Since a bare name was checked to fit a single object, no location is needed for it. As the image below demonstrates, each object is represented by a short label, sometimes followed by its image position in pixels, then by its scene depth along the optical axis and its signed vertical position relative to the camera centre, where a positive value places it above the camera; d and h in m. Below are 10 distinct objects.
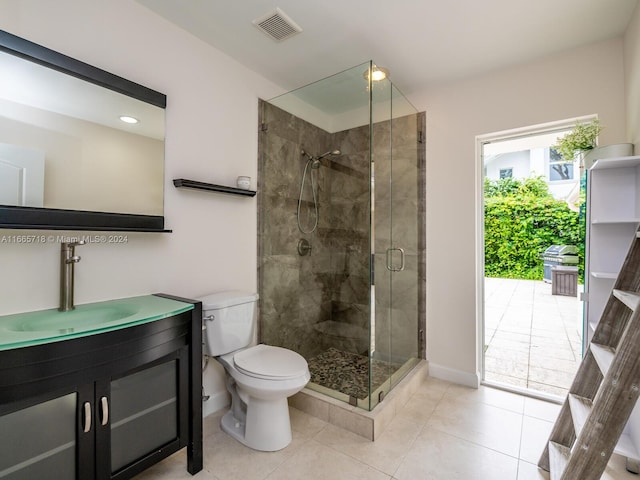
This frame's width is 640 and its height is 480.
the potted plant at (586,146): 1.83 +0.62
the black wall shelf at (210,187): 1.91 +0.37
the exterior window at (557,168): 2.64 +0.67
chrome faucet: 1.46 -0.15
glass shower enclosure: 2.39 +0.12
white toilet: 1.74 -0.74
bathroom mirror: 1.34 +0.49
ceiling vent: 1.85 +1.37
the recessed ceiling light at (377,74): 2.20 +1.24
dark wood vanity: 1.05 -0.65
